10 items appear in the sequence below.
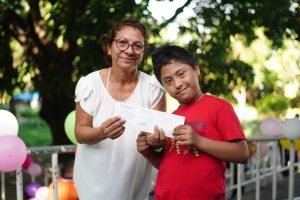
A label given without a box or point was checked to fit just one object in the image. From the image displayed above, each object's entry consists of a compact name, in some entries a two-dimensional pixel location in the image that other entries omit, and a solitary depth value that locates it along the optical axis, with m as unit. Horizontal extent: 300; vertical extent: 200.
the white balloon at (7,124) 3.17
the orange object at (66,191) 4.38
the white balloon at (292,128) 4.27
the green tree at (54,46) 5.80
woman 2.36
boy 2.04
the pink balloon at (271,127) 5.66
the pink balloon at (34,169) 6.62
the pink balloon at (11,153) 2.99
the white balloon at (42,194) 5.06
